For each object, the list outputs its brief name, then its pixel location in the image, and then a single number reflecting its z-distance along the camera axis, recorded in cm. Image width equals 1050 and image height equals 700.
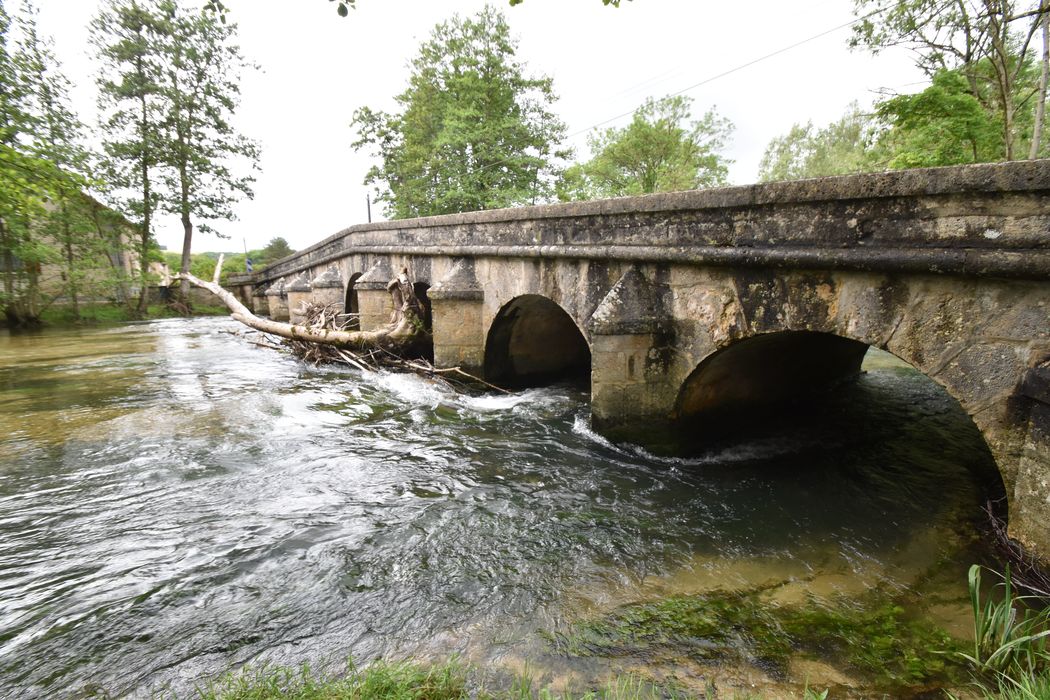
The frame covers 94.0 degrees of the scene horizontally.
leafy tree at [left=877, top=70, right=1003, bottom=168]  863
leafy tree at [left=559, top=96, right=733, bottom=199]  2459
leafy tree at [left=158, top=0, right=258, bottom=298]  1936
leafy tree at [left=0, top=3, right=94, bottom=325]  1299
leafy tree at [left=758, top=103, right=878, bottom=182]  3462
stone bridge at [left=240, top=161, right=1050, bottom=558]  268
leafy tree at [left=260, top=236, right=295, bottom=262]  3331
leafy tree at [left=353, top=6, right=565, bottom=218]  1938
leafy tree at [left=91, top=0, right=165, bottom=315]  1817
